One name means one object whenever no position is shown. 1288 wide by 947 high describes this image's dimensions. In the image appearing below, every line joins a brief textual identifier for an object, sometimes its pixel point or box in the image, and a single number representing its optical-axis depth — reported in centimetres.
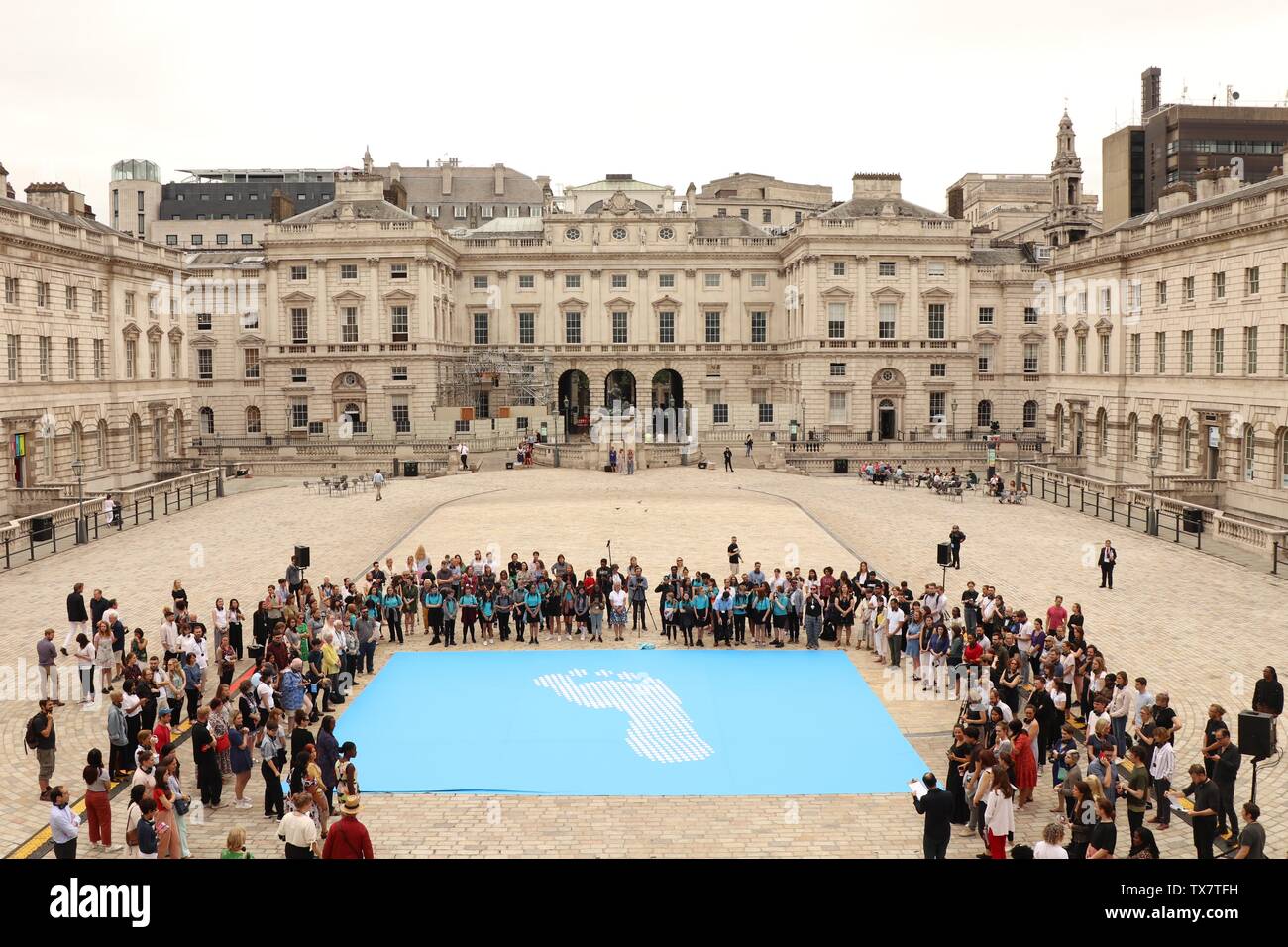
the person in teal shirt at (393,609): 2433
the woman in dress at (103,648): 2012
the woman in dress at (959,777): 1428
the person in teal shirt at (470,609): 2425
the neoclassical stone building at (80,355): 4303
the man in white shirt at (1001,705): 1614
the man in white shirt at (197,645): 1914
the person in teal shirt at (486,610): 2444
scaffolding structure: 7606
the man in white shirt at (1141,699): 1599
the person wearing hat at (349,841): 1116
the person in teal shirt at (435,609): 2430
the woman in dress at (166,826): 1249
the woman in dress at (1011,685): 1750
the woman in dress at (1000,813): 1289
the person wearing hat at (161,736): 1509
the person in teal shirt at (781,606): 2398
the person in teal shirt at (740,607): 2408
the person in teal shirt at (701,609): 2373
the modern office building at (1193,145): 9075
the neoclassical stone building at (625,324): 7050
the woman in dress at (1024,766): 1451
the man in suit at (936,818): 1259
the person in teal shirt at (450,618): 2411
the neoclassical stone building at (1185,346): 4082
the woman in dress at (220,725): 1548
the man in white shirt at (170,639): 2032
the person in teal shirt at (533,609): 2448
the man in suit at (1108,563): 2867
